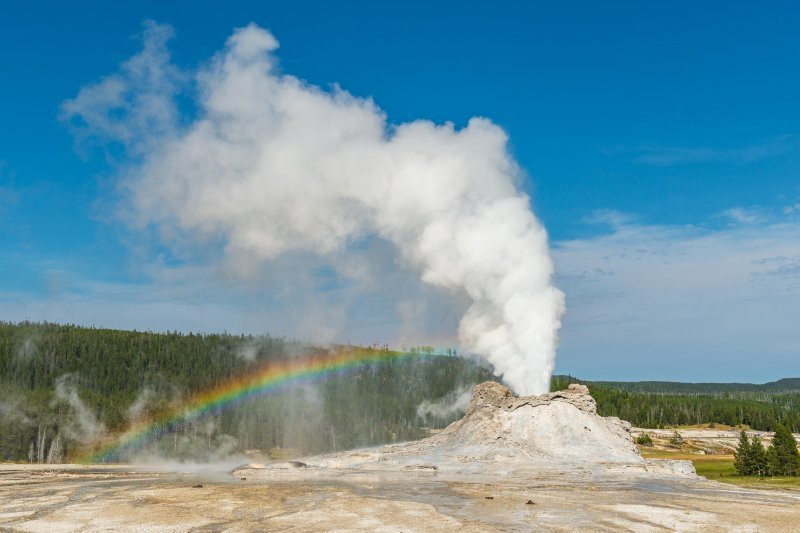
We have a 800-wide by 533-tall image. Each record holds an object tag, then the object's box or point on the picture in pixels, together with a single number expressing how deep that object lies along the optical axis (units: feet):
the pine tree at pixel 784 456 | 244.01
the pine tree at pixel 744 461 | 246.58
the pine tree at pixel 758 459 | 245.24
